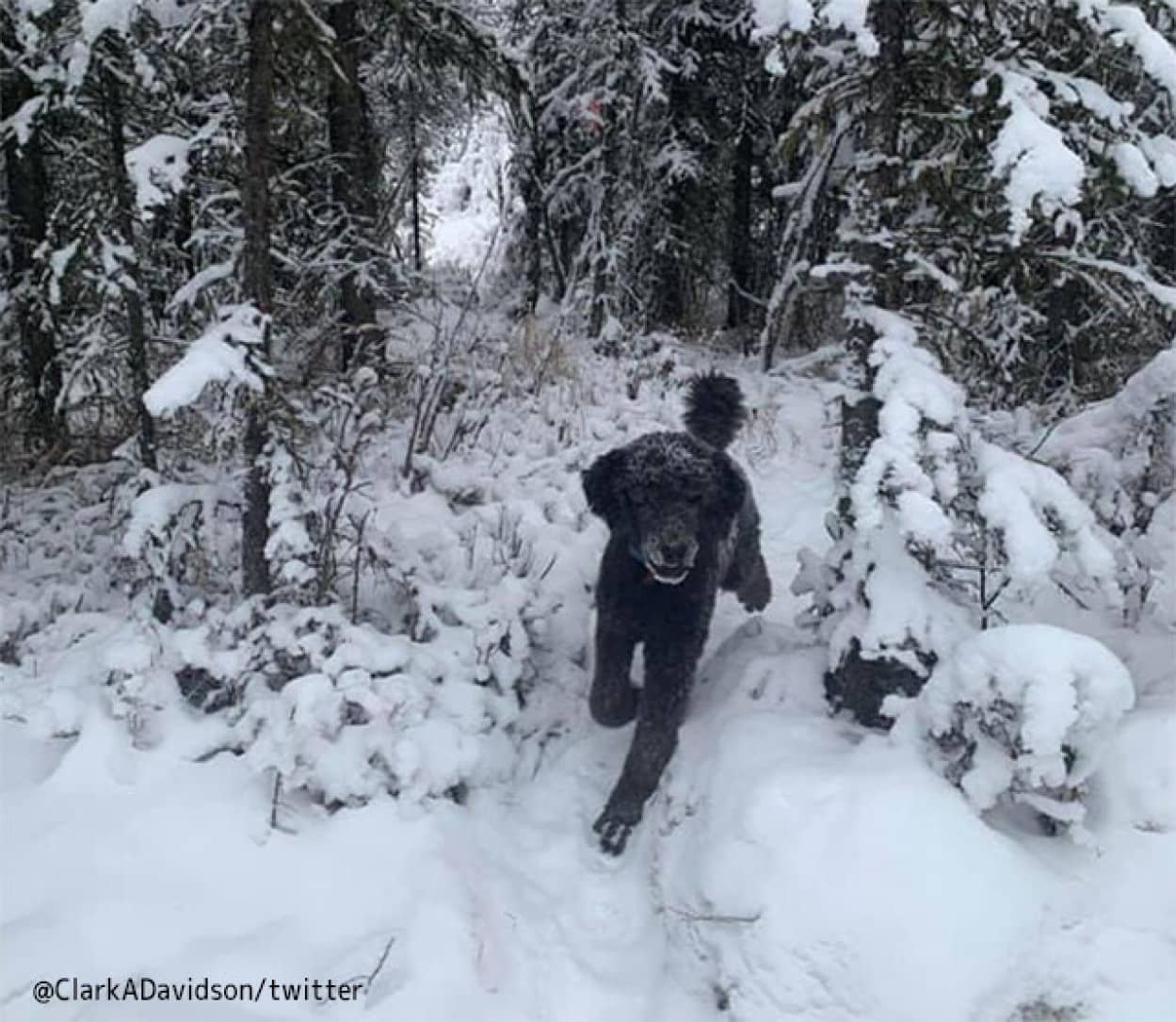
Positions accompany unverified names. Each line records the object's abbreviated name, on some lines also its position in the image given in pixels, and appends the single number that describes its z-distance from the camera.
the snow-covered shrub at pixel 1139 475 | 3.95
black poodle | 3.99
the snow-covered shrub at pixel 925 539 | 3.22
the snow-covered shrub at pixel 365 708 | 3.57
